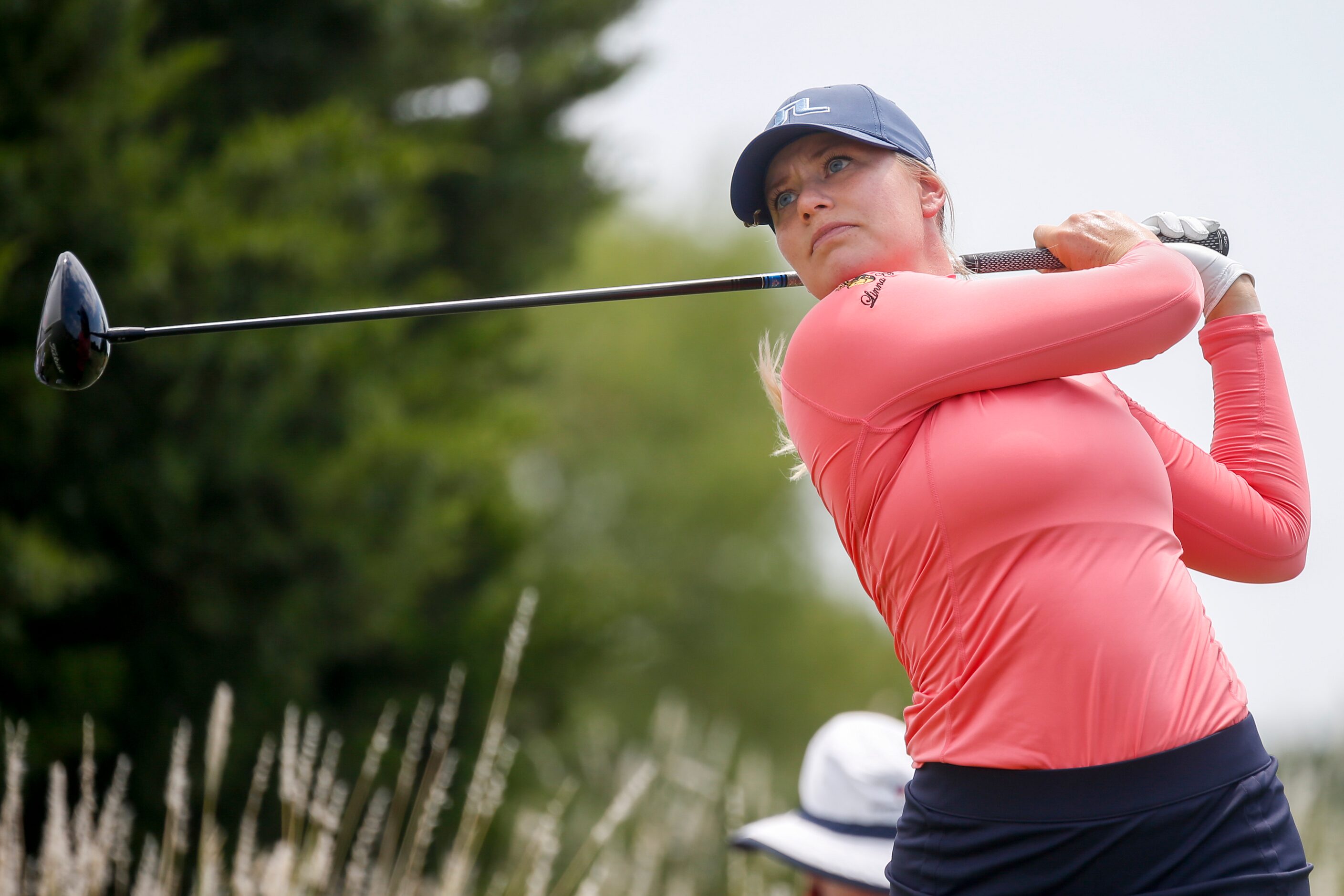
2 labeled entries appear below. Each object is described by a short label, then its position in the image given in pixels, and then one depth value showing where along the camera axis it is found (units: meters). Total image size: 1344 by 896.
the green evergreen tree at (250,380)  21.03
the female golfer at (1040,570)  14.91
